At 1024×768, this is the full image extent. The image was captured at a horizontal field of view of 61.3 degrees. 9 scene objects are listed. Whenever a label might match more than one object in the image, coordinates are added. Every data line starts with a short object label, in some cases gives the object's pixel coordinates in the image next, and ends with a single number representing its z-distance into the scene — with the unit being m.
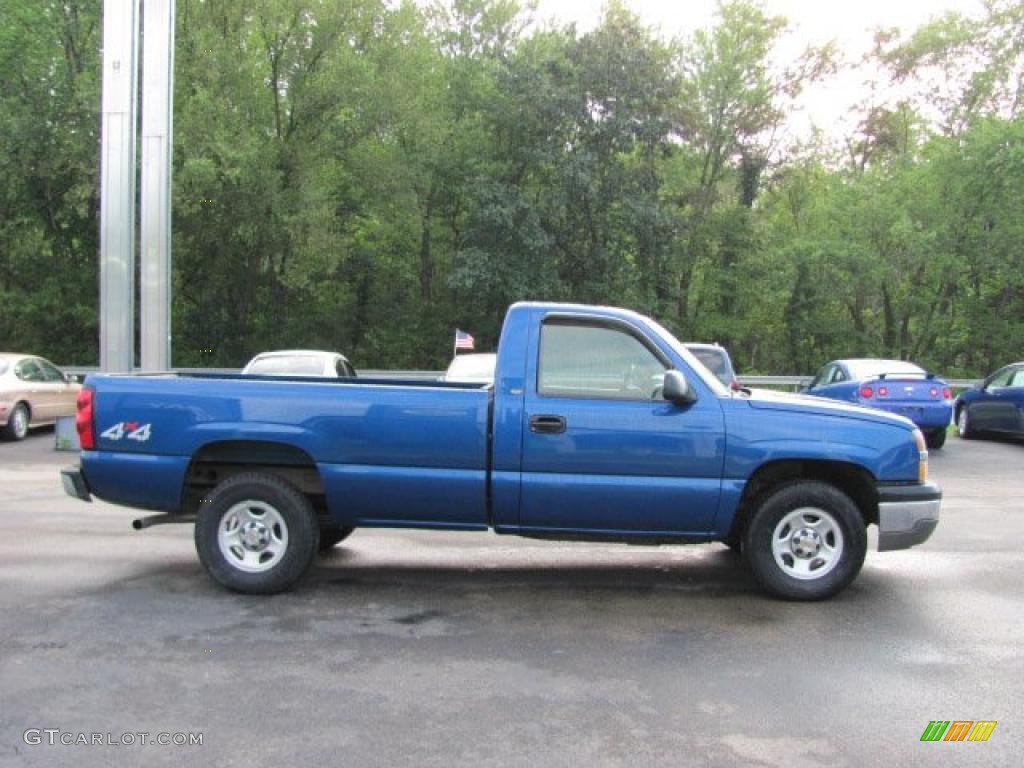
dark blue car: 15.29
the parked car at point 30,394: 14.53
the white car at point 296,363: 13.19
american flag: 18.36
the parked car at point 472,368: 10.63
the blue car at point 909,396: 14.07
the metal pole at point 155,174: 14.39
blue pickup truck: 5.43
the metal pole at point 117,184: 14.11
